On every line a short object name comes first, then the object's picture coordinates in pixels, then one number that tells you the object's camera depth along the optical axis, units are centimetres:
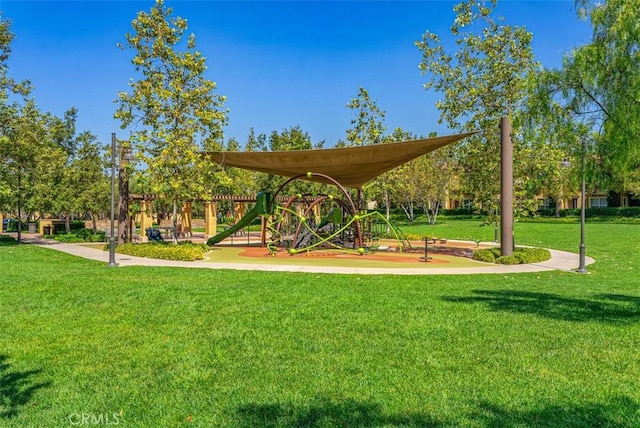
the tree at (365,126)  2639
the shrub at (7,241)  2460
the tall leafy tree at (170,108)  1811
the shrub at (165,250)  1533
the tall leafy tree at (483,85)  1625
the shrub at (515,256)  1432
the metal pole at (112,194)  1320
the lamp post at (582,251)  1230
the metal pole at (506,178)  1429
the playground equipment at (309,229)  1823
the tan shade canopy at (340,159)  1514
